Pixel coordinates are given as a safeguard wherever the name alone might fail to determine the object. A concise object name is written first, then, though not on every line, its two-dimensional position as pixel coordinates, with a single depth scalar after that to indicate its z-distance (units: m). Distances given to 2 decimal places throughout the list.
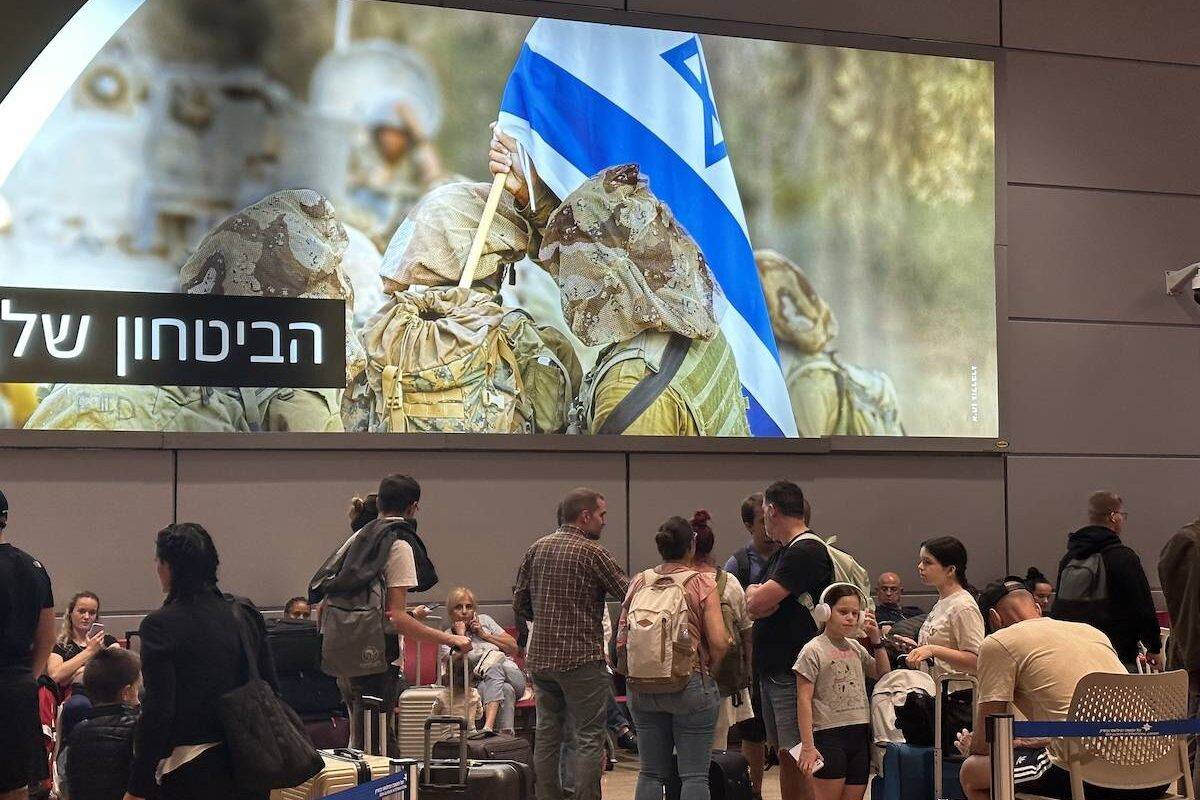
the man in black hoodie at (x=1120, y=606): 6.49
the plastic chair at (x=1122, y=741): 4.30
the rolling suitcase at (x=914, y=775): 5.16
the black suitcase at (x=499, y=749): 6.14
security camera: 10.17
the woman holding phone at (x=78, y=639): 6.90
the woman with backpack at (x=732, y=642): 5.55
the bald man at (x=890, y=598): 9.01
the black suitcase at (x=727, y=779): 5.88
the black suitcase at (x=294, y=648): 7.54
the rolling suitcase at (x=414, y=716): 6.43
